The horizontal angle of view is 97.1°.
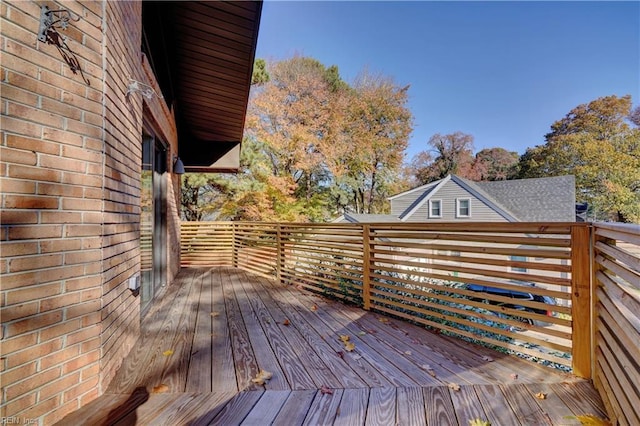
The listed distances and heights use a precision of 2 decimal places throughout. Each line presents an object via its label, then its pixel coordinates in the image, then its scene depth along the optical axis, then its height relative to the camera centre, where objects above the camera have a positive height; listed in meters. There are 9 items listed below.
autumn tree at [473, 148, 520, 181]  24.86 +4.68
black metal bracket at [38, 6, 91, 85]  1.42 +0.95
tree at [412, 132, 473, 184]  23.44 +4.85
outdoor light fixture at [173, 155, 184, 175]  5.08 +0.88
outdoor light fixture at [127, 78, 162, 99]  2.29 +1.12
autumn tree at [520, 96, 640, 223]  17.50 +4.04
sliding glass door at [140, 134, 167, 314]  3.42 -0.06
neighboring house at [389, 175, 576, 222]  13.53 +0.69
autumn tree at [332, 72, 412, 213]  15.23 +4.68
